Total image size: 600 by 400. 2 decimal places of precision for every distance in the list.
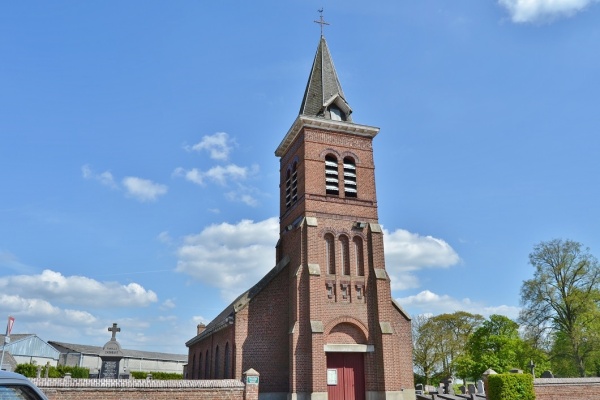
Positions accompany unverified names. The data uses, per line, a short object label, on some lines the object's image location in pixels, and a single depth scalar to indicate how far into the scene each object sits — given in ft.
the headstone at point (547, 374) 88.00
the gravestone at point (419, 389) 103.42
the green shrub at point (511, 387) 66.54
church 71.00
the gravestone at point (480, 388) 100.44
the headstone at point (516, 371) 71.59
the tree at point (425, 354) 188.34
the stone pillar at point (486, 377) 69.51
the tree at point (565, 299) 115.96
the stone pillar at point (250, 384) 58.13
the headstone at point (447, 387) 104.34
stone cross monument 85.10
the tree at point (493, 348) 168.66
